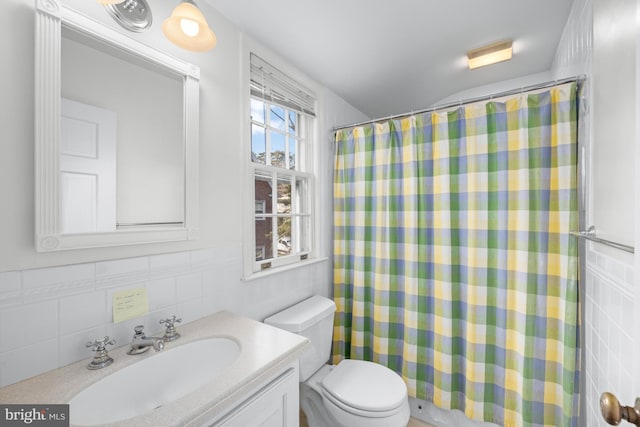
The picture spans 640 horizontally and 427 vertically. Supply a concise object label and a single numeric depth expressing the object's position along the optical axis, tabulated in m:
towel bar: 0.63
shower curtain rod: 1.30
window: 1.61
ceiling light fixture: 1.64
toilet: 1.30
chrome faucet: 0.94
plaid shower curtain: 1.34
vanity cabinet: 0.78
